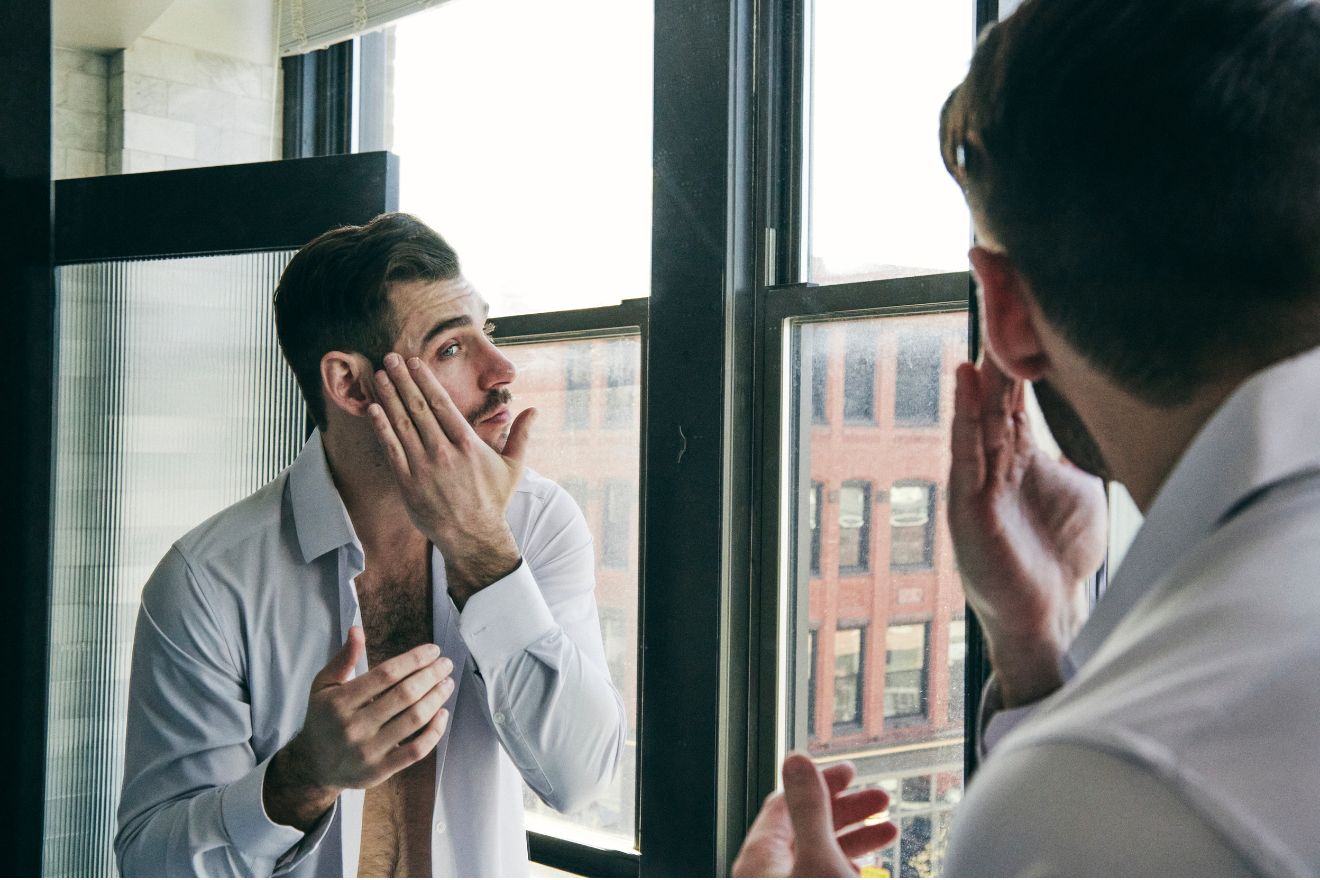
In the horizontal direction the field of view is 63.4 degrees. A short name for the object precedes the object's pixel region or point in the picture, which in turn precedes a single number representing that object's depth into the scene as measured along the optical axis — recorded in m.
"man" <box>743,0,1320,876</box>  0.40
